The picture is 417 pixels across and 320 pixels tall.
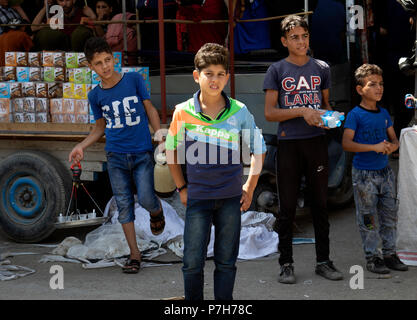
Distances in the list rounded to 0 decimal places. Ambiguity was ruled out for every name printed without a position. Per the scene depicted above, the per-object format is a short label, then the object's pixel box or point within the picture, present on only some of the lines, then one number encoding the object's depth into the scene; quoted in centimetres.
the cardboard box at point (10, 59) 680
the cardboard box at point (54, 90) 660
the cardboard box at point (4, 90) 671
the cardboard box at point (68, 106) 648
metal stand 582
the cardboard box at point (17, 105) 668
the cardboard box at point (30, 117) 664
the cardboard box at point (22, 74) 673
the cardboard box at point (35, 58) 672
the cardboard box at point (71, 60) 657
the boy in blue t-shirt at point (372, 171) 518
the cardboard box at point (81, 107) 645
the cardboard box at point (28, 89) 664
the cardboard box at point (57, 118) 655
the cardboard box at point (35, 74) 671
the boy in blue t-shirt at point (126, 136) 535
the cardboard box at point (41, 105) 659
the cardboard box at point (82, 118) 645
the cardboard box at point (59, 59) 662
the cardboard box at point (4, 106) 672
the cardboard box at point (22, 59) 677
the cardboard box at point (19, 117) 669
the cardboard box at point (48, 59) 665
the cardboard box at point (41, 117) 661
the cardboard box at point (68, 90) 648
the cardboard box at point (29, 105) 662
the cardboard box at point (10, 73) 679
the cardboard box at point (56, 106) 654
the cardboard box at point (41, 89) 660
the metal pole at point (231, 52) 679
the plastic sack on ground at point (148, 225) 620
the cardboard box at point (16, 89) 669
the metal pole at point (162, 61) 634
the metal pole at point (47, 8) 822
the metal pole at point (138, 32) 808
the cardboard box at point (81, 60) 655
